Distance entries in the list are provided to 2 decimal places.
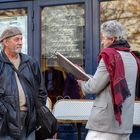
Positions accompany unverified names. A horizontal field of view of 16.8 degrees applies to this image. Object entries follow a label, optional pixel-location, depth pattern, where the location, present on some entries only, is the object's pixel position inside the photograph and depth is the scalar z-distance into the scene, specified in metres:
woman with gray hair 4.18
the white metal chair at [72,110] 5.94
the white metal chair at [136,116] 5.73
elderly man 4.58
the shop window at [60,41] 6.52
